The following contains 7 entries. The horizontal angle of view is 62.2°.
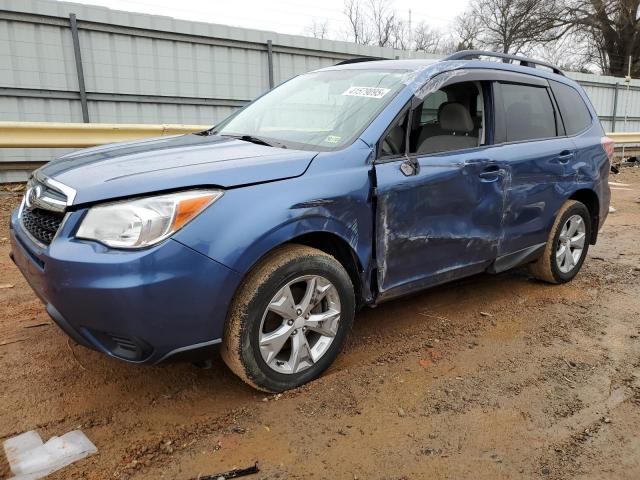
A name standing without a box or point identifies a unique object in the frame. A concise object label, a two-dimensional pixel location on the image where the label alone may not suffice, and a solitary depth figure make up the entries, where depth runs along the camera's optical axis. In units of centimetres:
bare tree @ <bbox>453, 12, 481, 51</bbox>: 3576
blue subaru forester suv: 232
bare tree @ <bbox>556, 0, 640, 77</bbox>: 3019
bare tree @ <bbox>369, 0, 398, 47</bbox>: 4403
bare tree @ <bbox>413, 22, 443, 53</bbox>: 4429
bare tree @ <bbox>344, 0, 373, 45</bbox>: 4425
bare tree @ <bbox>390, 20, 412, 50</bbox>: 4412
